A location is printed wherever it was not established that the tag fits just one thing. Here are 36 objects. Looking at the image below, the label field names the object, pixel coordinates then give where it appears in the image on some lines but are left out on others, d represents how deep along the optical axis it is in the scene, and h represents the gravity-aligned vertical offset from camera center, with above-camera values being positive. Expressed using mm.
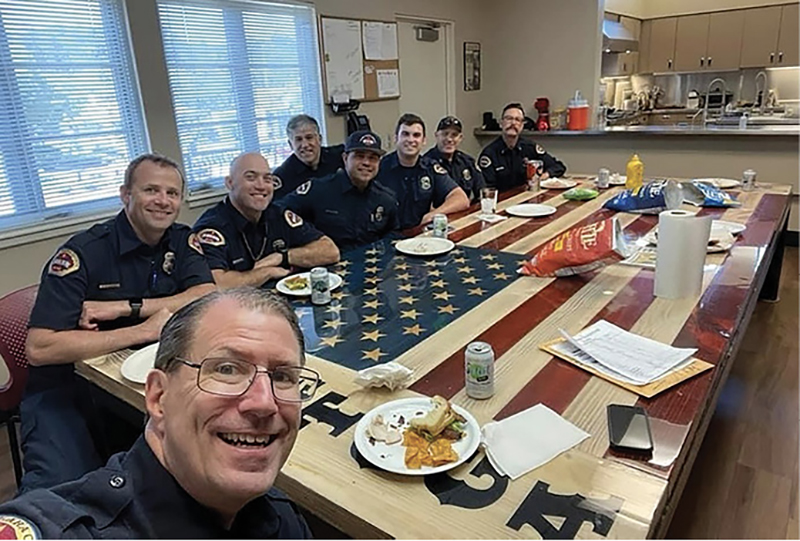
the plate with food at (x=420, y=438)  1003 -610
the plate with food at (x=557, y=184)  3560 -520
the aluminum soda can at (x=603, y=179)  3500 -491
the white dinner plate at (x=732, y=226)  2393 -572
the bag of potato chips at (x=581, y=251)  1875 -505
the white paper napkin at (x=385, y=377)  1250 -583
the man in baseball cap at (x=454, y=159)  3564 -333
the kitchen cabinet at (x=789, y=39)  6281 +553
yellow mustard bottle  3375 -452
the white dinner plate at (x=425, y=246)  2279 -559
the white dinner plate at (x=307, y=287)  1877 -578
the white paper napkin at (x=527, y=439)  1009 -627
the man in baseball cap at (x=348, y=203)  2730 -435
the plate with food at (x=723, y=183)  3378 -544
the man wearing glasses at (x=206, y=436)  720 -422
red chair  1783 -684
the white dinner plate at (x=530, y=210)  2842 -542
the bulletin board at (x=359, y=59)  4215 +411
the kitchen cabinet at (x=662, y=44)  7078 +638
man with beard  3973 -389
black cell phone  1037 -624
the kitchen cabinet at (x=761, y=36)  6434 +615
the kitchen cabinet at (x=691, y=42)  6852 +632
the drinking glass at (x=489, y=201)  2916 -493
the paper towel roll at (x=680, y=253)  1661 -474
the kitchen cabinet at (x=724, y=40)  6645 +611
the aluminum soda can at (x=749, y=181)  3281 -521
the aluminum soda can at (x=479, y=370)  1191 -557
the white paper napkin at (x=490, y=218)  2796 -558
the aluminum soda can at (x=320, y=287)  1795 -540
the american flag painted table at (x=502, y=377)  906 -625
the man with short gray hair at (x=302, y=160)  3426 -275
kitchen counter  4262 -295
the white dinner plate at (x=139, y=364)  1356 -590
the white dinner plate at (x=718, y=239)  2191 -585
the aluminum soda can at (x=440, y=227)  2471 -516
